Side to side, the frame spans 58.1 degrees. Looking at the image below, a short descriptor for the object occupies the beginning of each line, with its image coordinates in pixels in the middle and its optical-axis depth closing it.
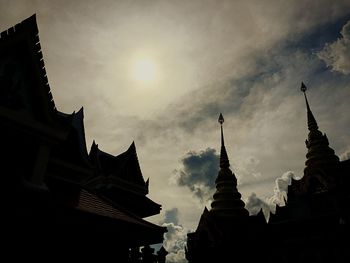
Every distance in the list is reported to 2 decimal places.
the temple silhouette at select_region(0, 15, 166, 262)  6.51
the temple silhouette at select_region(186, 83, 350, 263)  28.88
